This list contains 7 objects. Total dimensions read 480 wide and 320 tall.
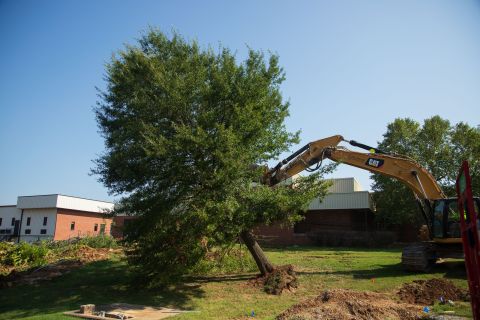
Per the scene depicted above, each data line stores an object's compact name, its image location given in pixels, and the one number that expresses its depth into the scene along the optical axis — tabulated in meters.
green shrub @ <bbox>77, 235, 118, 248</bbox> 25.03
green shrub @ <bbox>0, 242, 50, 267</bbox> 18.95
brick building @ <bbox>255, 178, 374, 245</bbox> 31.02
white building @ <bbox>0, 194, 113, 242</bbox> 48.84
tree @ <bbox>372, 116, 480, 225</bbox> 31.81
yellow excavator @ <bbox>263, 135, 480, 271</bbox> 14.44
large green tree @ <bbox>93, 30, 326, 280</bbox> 12.24
